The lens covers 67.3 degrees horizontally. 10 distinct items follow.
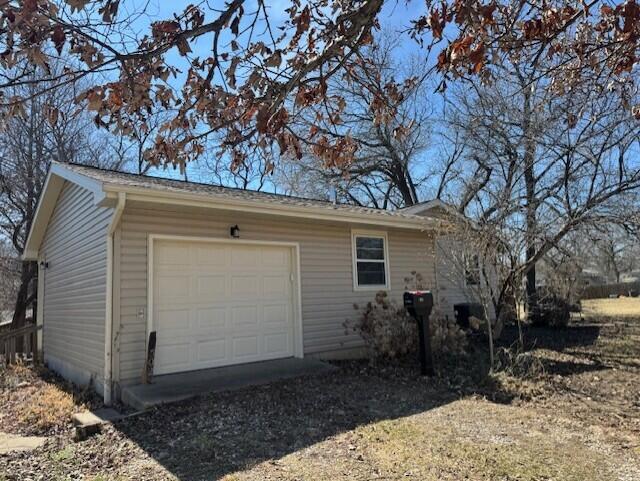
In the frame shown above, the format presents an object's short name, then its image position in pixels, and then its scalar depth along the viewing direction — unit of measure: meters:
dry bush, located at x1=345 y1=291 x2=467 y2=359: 8.06
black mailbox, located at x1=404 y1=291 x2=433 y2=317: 7.53
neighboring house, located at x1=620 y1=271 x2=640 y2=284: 56.57
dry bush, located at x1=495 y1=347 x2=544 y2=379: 7.24
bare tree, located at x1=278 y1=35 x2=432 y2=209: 16.88
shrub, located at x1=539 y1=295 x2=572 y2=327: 13.51
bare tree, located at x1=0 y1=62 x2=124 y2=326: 15.55
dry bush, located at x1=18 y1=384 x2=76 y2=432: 5.83
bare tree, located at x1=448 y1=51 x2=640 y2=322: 10.00
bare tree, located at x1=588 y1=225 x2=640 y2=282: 11.10
